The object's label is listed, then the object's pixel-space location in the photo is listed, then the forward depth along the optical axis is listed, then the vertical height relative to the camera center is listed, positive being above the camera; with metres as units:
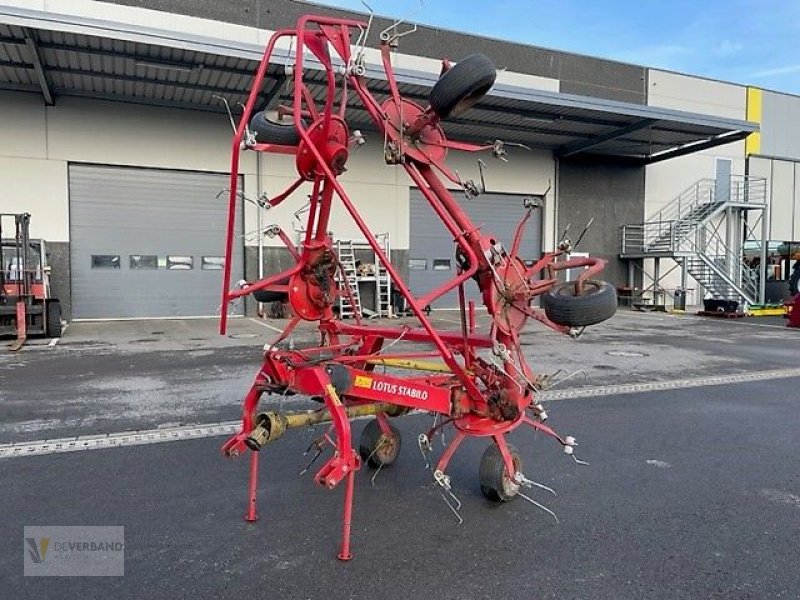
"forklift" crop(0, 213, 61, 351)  12.13 -0.68
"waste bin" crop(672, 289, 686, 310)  22.27 -0.97
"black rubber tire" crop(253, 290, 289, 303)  4.26 -0.20
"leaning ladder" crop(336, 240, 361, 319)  17.31 +0.19
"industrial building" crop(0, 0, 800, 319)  14.84 +3.44
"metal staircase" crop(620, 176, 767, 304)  21.66 +1.49
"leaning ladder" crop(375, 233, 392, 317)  18.20 -0.65
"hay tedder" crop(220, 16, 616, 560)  3.55 -0.13
